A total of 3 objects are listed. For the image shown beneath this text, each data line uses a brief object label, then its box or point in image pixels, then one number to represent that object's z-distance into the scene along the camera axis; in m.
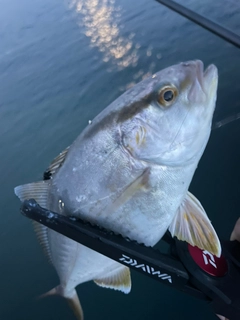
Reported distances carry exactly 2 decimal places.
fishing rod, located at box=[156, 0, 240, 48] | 0.51
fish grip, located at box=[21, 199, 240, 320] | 0.27
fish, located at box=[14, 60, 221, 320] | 0.29
